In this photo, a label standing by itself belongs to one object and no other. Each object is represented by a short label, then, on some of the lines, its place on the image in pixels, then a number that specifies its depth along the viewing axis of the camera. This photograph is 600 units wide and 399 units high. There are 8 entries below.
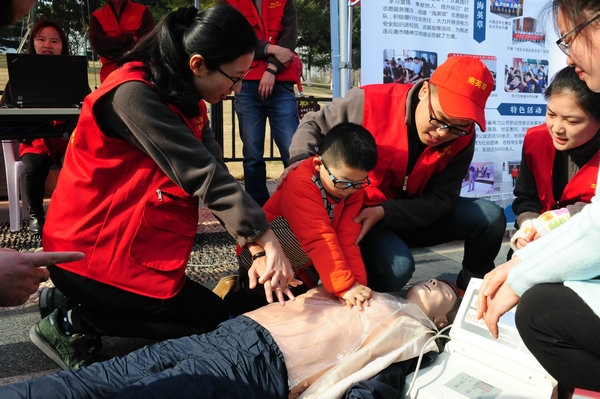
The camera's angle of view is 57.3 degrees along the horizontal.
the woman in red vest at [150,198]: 1.99
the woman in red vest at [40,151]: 4.04
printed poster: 3.43
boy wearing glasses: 2.26
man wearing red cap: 2.47
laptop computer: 3.53
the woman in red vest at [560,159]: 2.42
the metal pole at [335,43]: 3.33
